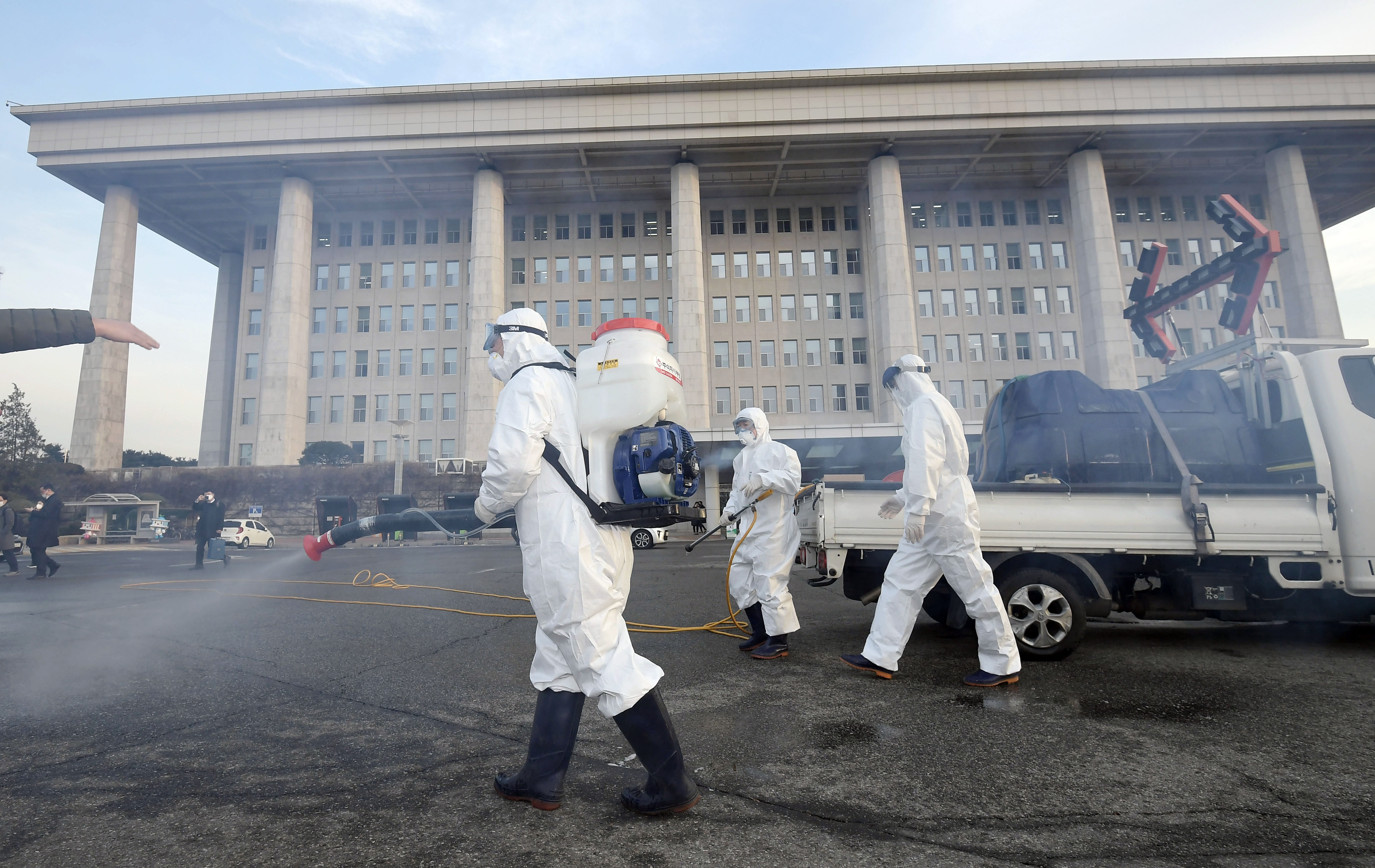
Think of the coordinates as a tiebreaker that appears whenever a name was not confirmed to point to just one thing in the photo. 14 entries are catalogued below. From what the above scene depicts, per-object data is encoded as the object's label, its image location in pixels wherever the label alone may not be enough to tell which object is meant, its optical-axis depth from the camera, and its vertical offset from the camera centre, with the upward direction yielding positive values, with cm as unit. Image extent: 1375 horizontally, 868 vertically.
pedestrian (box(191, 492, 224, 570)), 1402 +12
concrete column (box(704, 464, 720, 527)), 3522 +110
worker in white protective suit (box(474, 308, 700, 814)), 253 -36
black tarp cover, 557 +53
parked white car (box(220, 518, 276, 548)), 2698 -32
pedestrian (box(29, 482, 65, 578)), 1259 +7
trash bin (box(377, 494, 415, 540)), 2867 +74
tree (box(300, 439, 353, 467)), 3716 +374
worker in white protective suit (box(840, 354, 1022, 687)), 429 -31
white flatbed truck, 495 -30
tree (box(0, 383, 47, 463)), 4703 +713
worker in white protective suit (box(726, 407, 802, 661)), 541 -33
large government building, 3634 +1807
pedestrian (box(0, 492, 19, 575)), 1279 -1
